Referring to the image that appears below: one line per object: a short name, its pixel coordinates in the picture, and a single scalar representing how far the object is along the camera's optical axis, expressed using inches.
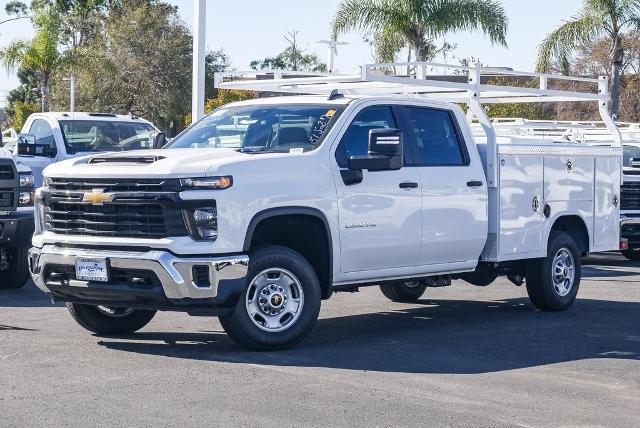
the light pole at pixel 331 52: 758.4
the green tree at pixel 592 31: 1250.0
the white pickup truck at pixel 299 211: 346.0
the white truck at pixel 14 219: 511.2
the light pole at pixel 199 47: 751.7
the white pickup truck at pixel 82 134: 701.9
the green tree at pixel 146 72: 2242.9
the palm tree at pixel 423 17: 1240.8
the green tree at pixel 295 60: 2694.4
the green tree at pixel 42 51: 1561.3
